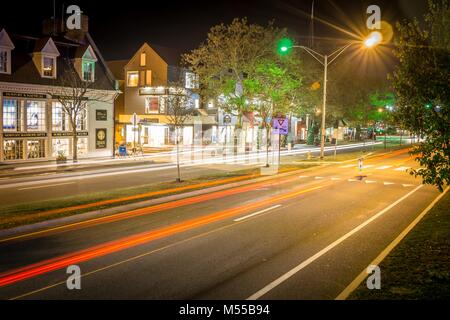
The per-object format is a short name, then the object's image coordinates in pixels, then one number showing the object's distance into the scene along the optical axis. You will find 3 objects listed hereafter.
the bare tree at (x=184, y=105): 46.14
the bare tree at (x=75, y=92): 33.52
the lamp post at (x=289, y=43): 23.23
